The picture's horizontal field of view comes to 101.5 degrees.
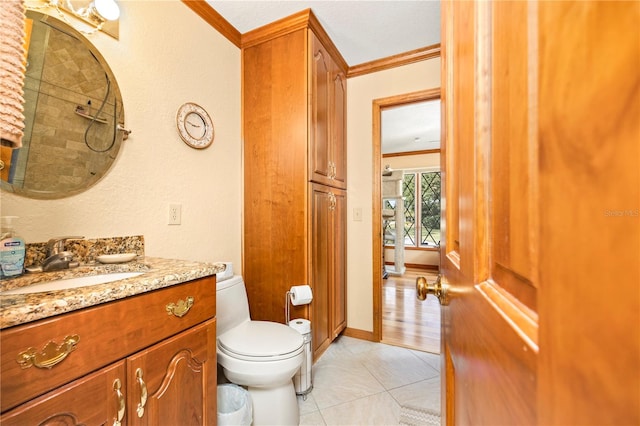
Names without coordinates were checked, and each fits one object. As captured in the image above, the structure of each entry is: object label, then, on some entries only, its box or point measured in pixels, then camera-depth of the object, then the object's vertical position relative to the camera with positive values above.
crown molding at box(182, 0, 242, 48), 1.54 +1.28
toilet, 1.17 -0.63
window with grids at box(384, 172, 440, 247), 5.27 +0.25
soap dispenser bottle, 0.81 -0.10
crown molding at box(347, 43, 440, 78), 2.05 +1.34
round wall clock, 1.46 +0.56
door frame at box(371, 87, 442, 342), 2.23 +0.08
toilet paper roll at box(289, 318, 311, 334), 1.54 -0.62
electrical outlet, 1.42 +0.04
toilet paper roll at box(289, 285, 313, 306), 1.56 -0.45
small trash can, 1.14 -0.84
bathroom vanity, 0.54 -0.33
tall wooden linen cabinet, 1.71 +0.37
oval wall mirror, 0.93 +0.41
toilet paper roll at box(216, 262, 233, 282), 1.44 -0.30
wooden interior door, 0.14 +0.01
